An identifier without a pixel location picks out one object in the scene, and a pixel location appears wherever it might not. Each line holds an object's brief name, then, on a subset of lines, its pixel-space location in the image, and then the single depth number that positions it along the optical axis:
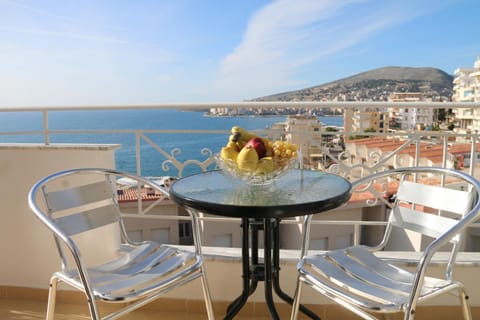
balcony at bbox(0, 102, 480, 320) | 1.97
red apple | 1.30
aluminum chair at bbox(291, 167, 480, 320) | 1.12
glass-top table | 1.16
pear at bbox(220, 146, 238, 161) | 1.34
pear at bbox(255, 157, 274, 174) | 1.28
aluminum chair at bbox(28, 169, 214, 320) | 1.23
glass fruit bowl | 1.28
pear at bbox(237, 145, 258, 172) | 1.27
